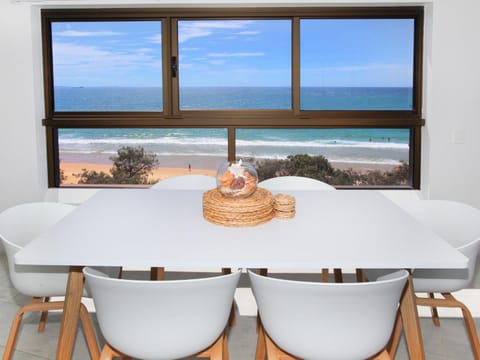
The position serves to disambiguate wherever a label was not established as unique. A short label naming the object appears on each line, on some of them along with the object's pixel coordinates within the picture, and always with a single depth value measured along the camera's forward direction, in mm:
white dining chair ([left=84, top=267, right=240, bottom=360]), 1657
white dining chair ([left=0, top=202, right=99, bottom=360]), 2273
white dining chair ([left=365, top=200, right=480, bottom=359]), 2363
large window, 4449
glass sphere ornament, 2355
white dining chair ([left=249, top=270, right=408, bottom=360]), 1623
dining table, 1806
